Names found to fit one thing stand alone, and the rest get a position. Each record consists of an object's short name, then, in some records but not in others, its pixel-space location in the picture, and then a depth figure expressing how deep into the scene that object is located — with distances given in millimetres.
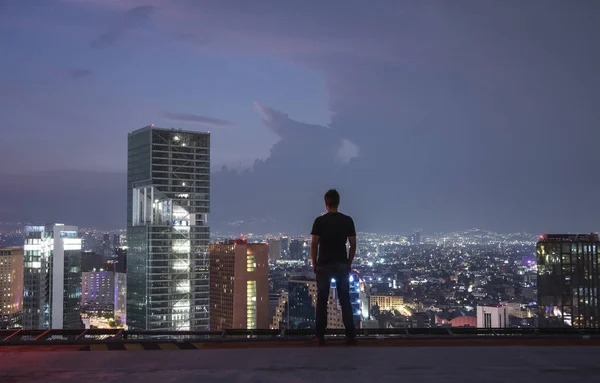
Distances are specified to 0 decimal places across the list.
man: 6289
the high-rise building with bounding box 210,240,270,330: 82188
